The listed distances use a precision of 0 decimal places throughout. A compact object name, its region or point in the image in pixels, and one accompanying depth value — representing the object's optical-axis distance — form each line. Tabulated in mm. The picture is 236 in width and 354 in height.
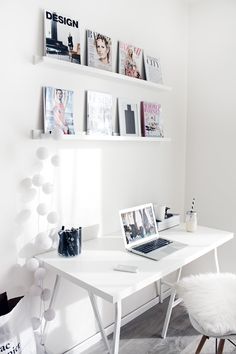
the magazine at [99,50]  1858
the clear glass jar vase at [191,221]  2191
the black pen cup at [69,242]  1632
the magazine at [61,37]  1641
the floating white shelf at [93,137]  1623
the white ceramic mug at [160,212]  2252
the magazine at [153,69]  2266
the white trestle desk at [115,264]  1371
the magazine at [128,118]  2092
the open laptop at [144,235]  1781
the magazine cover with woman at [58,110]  1661
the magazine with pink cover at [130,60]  2072
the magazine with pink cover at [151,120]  2270
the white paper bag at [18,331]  1325
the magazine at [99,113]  1883
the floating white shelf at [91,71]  1591
